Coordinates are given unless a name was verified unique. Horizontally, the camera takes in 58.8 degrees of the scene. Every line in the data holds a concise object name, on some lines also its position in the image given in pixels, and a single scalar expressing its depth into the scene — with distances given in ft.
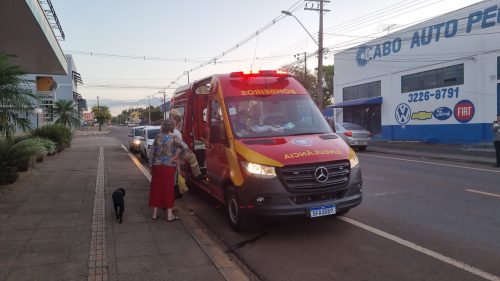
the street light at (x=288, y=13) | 84.64
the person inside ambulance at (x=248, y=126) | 22.41
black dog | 23.18
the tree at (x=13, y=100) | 30.40
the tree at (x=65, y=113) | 107.04
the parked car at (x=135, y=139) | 74.34
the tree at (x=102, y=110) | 424.58
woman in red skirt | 23.84
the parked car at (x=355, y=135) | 73.77
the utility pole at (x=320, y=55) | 88.17
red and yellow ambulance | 19.45
